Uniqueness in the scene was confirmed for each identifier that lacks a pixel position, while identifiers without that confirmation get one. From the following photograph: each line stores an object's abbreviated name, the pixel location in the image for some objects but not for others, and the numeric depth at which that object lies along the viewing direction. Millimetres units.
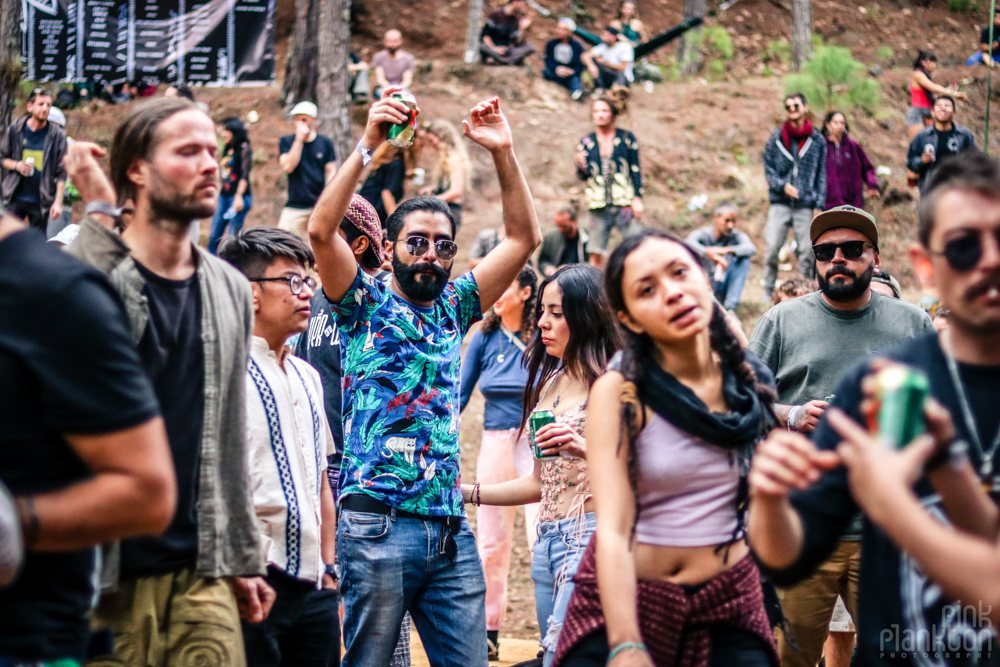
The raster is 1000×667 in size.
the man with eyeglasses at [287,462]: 3500
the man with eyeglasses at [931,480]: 1830
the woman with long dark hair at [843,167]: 12172
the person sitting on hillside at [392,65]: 16703
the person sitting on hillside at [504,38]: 21072
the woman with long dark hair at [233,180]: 13141
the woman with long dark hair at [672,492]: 2729
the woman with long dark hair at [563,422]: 4066
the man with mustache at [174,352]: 2742
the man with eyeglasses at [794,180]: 11953
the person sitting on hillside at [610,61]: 18344
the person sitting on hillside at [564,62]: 20344
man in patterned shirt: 3854
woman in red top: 14227
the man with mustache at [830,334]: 4570
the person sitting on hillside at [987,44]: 17597
